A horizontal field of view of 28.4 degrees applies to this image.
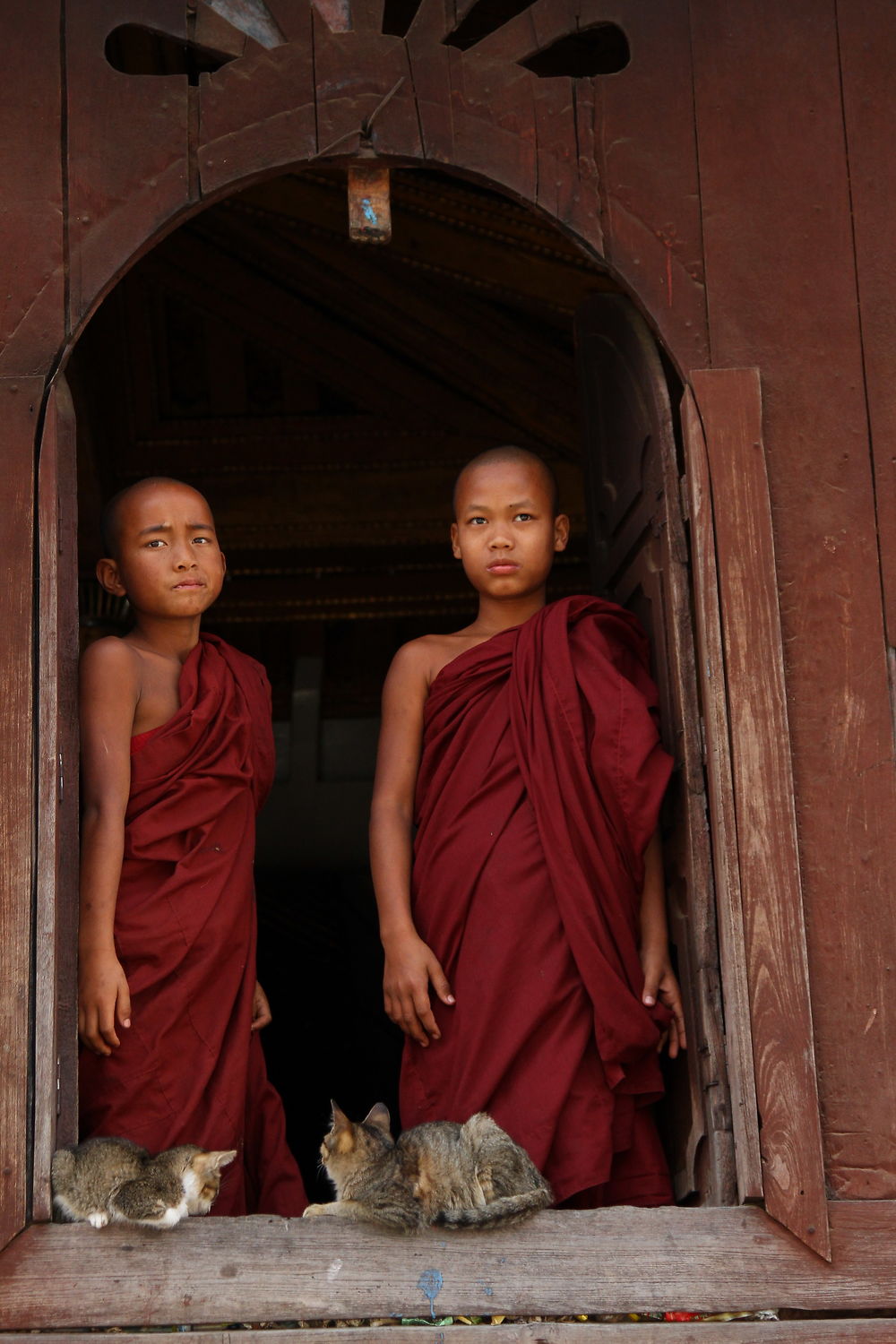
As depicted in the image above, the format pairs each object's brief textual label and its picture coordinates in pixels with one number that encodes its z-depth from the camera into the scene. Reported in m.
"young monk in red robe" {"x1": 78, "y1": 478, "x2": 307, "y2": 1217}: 3.89
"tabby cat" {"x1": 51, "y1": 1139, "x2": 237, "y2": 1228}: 3.45
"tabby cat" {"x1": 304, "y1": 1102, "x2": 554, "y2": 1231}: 3.48
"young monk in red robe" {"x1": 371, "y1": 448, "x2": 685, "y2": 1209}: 3.92
